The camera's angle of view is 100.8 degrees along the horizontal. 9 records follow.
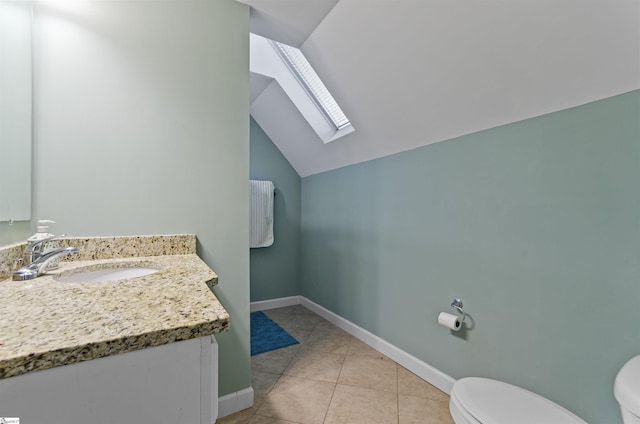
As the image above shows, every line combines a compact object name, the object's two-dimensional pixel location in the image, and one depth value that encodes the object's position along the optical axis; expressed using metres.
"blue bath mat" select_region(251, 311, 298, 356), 2.25
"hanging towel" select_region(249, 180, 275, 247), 3.05
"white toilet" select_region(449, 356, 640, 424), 0.95
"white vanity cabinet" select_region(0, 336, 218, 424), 0.41
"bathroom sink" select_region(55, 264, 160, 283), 1.04
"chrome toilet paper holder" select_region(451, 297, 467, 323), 1.56
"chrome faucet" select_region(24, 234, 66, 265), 0.96
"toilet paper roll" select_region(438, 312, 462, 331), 1.51
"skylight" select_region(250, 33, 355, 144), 2.28
